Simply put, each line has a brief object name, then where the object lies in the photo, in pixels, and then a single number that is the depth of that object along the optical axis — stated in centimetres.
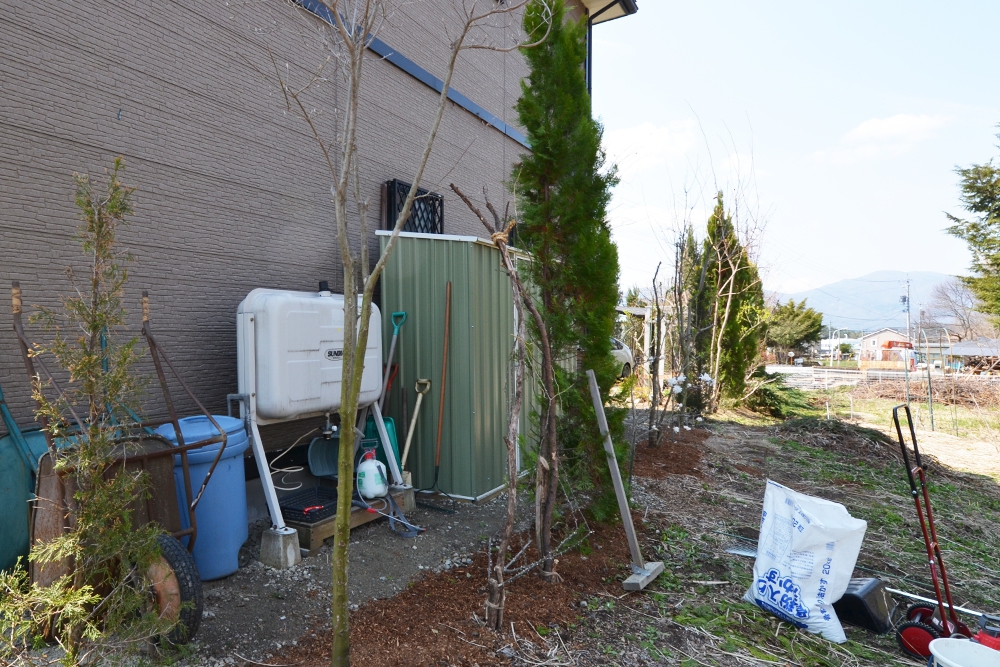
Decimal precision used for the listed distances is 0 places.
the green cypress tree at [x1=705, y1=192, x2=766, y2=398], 1193
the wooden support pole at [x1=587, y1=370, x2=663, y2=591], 408
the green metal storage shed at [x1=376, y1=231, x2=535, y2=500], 558
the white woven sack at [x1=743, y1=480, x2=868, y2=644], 352
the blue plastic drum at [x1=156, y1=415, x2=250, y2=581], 364
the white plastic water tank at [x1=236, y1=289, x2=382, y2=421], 425
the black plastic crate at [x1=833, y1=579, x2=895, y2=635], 368
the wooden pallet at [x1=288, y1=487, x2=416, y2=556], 425
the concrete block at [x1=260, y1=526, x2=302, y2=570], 402
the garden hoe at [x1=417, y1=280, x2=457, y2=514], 555
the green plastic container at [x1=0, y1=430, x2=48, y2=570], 314
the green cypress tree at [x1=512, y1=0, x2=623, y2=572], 451
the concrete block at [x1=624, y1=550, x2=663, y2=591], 396
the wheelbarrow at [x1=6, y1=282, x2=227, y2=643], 285
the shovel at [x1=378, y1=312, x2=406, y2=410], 550
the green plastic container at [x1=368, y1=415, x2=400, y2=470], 540
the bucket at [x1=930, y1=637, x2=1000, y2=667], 286
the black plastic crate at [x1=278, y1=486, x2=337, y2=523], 448
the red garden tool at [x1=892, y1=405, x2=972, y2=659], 322
